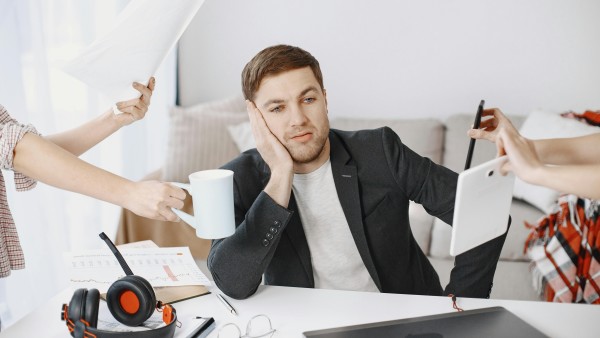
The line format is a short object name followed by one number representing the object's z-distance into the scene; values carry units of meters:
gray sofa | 2.51
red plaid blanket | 2.21
